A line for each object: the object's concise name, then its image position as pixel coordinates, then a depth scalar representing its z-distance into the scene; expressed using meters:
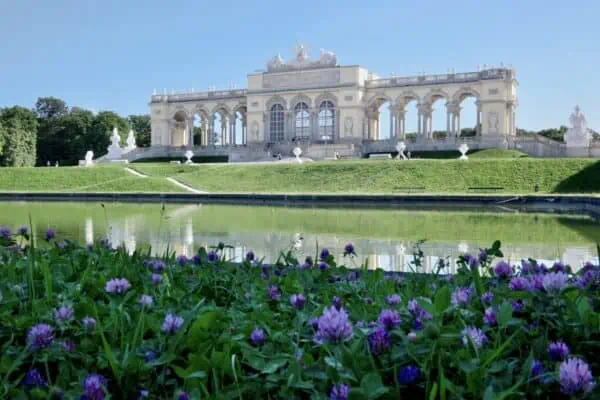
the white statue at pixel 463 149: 41.26
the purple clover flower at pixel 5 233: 4.64
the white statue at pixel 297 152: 46.69
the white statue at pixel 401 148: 43.96
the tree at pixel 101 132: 73.69
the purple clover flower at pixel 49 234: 4.57
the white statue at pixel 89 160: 50.14
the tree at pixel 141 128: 85.31
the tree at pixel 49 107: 83.31
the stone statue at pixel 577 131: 43.31
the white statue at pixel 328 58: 59.16
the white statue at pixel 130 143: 64.19
